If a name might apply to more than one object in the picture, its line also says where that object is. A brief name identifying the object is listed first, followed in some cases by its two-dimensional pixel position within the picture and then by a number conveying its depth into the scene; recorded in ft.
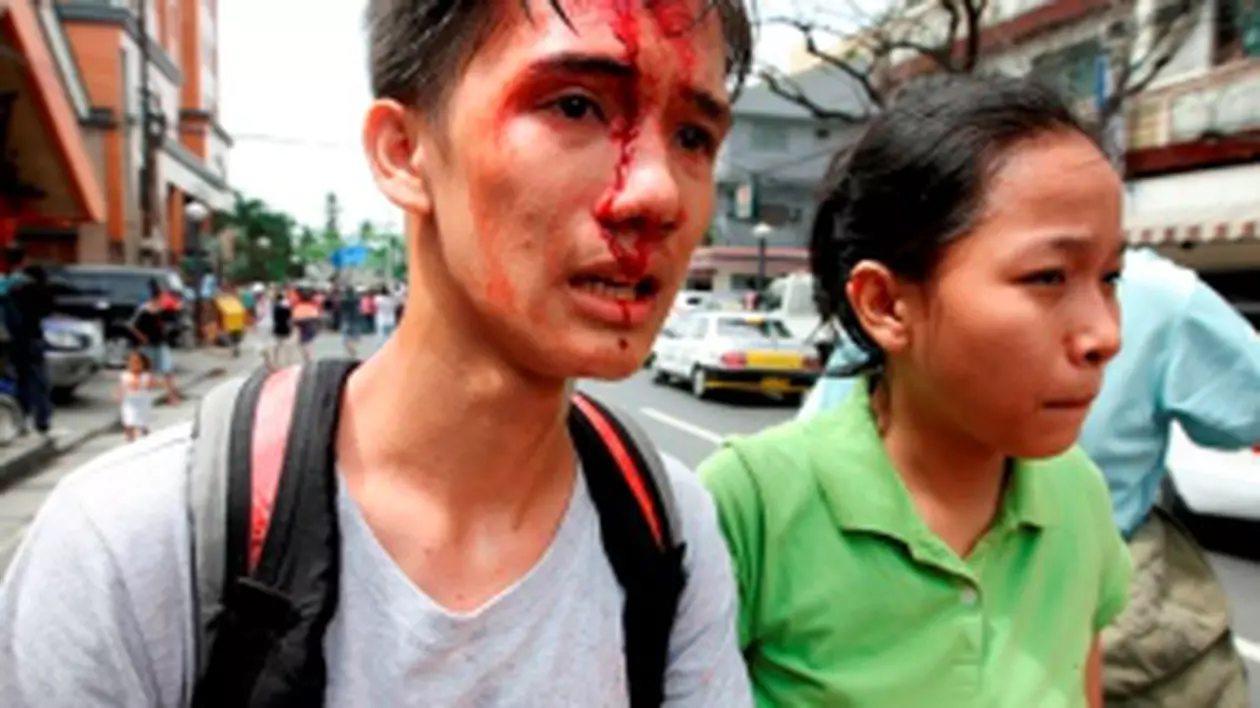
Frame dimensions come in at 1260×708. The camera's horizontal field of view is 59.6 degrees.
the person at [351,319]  85.46
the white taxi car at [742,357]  51.98
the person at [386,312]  78.54
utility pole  76.38
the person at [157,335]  41.14
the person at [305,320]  72.02
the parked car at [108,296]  55.31
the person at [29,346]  33.35
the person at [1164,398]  5.87
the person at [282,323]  74.59
